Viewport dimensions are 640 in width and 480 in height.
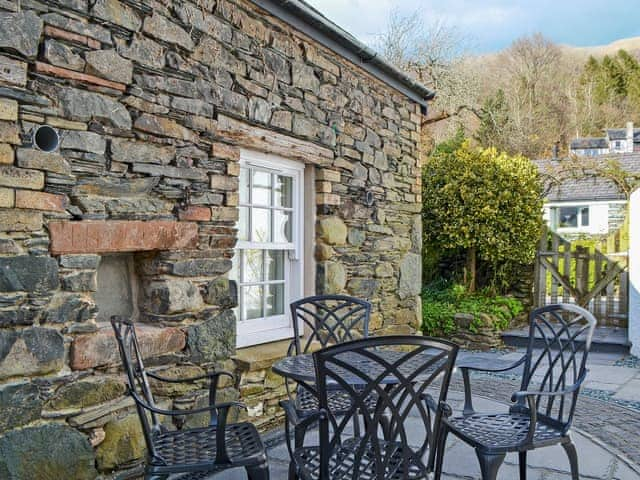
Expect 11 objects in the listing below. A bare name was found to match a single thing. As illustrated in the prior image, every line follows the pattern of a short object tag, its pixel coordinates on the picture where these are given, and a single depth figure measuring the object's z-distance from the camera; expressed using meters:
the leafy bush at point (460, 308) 8.26
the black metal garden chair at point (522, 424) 2.54
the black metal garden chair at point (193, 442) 2.40
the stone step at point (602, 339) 7.42
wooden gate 8.33
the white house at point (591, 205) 20.19
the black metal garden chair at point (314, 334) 2.77
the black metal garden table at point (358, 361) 2.98
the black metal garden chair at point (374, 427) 2.12
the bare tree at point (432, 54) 17.84
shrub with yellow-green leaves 8.45
